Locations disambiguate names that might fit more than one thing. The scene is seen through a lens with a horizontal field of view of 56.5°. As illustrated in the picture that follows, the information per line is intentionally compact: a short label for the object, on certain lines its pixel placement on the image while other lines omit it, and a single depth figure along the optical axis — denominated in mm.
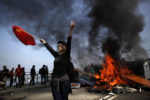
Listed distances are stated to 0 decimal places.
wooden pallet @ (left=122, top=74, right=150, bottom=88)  8881
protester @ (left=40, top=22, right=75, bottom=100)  2615
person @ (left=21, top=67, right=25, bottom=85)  12617
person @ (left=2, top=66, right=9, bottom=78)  11336
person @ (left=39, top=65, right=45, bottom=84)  14262
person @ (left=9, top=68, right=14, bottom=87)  12350
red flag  3532
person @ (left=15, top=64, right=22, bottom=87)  12320
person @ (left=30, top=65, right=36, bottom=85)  13812
